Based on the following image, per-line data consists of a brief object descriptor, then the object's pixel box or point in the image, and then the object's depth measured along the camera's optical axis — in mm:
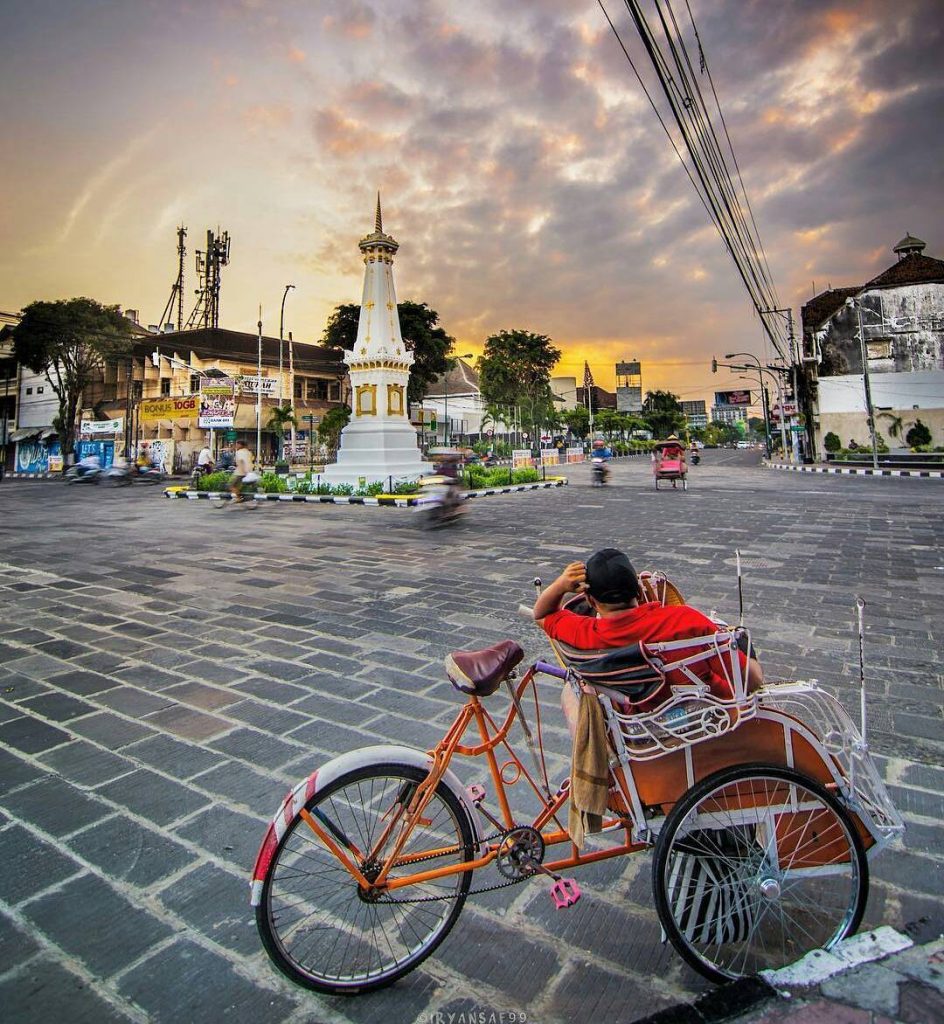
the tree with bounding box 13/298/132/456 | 36938
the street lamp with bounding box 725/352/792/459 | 39391
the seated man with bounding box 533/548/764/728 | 1910
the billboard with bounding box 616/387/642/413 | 106625
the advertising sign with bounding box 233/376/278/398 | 34125
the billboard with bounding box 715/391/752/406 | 72500
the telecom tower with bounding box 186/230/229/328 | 59844
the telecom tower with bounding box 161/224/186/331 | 60281
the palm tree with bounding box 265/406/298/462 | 40281
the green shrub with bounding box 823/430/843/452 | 37812
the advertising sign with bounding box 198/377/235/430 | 32781
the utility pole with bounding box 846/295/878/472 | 28225
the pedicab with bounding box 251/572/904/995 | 1800
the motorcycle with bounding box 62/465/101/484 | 27594
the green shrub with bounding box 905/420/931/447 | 34312
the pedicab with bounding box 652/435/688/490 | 20458
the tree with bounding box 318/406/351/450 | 43656
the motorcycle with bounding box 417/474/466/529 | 12258
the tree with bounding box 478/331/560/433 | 56750
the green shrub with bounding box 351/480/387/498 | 18844
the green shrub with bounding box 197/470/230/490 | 21531
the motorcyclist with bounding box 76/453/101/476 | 27641
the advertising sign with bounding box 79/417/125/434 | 39312
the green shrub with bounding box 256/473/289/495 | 20638
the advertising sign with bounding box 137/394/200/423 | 37625
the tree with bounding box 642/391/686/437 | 103750
